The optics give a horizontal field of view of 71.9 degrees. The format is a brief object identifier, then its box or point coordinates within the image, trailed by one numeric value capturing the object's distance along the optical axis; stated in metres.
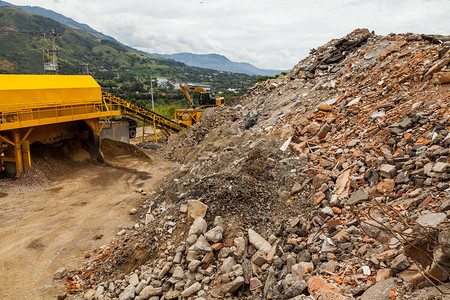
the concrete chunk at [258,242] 5.86
